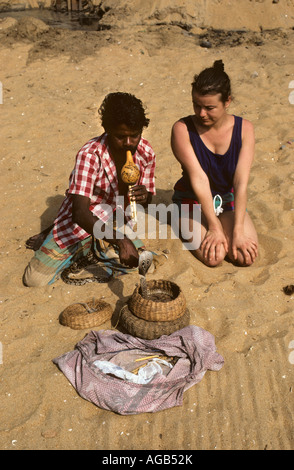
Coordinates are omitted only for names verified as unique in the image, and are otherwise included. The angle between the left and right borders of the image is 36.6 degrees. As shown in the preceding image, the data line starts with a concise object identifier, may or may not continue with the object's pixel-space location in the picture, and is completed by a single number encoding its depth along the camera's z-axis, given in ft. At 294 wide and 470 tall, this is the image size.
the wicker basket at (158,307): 9.78
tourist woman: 12.68
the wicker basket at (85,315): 10.45
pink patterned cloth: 8.71
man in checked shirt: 10.98
